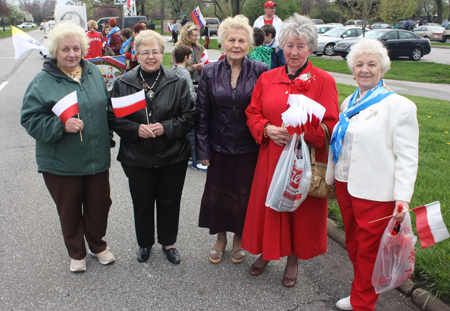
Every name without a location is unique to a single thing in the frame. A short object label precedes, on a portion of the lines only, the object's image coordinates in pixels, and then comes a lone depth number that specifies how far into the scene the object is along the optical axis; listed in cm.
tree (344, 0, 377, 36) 1840
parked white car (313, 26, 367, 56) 2180
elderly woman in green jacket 275
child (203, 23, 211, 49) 2172
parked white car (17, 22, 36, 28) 8629
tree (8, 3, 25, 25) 6619
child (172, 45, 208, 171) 513
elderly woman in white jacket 225
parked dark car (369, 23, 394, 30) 3338
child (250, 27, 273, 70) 581
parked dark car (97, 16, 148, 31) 2114
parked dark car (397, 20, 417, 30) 4040
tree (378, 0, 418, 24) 2023
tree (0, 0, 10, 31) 5941
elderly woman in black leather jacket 295
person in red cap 796
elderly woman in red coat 271
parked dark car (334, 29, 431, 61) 1919
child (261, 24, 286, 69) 586
